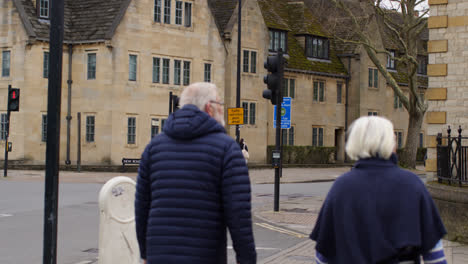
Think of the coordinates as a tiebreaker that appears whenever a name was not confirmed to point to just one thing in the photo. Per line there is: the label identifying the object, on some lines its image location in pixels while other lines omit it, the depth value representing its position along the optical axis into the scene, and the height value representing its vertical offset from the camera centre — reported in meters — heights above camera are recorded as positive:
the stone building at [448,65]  15.88 +1.58
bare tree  35.88 +3.81
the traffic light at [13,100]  28.19 +1.20
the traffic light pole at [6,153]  29.47 -0.84
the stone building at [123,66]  37.84 +3.62
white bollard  8.19 -0.96
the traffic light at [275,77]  16.39 +1.29
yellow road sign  30.38 +0.80
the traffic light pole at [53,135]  6.99 -0.02
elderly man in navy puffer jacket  4.64 -0.37
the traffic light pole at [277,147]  17.13 -0.24
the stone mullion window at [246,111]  44.81 +1.48
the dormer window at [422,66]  61.84 +6.07
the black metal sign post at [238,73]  31.71 +2.62
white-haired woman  4.23 -0.40
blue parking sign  25.97 +0.82
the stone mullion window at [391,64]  57.72 +5.71
